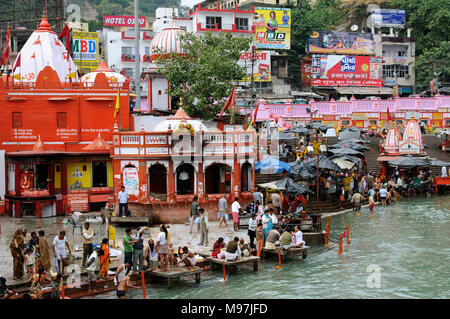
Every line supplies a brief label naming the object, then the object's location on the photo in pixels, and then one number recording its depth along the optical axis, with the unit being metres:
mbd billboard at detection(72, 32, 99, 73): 60.31
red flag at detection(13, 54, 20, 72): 31.79
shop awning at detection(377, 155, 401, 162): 38.58
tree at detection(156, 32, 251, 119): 33.59
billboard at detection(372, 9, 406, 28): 69.50
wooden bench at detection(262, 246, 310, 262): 19.71
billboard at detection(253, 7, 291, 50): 62.81
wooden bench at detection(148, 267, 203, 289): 16.70
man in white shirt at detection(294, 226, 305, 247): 20.14
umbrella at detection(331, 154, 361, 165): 34.03
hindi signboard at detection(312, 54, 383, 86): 63.66
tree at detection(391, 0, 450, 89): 65.19
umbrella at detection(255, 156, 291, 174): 28.17
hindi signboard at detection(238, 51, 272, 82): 61.28
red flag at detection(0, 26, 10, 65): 28.91
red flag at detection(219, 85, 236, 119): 29.33
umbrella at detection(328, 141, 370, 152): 37.83
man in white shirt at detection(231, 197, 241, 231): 22.86
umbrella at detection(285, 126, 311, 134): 41.83
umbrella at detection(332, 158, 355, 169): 32.59
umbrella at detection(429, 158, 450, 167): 36.78
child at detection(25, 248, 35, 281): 16.53
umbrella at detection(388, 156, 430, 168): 35.72
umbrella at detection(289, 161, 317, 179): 28.59
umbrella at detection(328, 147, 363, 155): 36.28
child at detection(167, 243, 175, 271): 17.50
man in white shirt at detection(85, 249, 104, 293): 15.93
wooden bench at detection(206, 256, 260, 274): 17.98
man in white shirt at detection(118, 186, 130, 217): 24.12
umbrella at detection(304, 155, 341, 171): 29.62
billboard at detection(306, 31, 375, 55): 65.00
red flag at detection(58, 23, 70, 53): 31.16
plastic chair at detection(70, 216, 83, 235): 21.67
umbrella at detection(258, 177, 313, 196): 24.98
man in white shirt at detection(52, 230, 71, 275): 16.58
